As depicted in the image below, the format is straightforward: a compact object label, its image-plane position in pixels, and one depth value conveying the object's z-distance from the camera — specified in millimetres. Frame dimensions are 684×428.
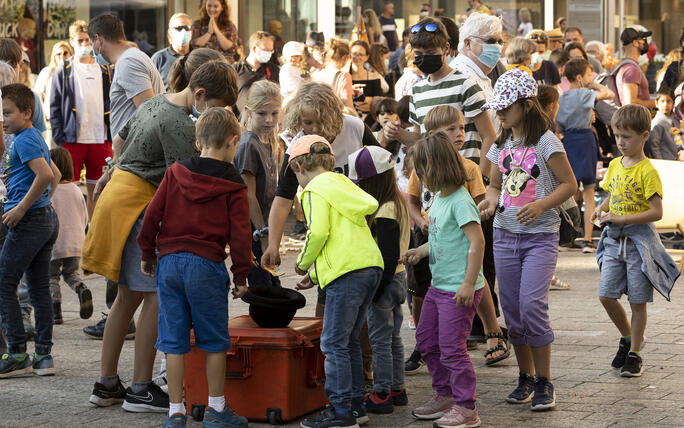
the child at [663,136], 13781
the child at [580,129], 12992
